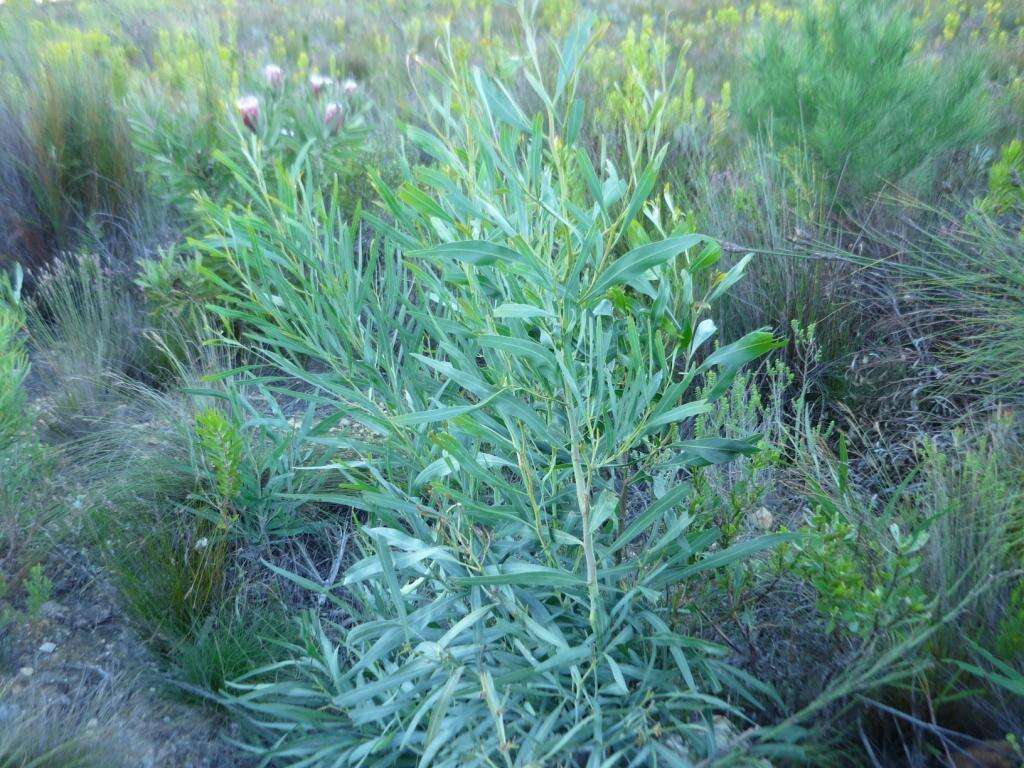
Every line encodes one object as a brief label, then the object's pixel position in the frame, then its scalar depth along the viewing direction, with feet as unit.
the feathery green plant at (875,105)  9.31
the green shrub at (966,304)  6.85
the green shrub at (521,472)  4.25
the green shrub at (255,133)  9.55
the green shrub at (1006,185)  7.80
